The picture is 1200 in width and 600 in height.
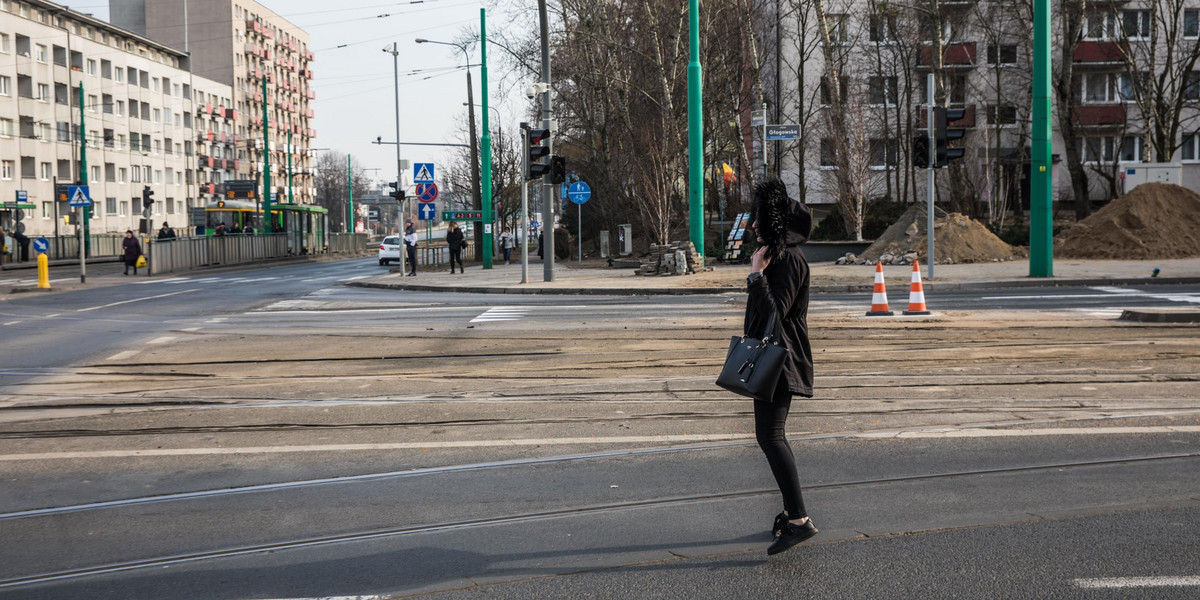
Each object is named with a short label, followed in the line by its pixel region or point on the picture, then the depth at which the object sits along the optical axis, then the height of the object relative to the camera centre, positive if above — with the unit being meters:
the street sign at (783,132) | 26.08 +2.64
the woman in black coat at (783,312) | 5.10 -0.28
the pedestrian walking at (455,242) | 36.12 +0.46
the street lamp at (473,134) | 44.94 +4.73
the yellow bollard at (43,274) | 30.09 -0.19
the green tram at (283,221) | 59.06 +2.17
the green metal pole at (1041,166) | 22.92 +1.54
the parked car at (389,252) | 55.49 +0.27
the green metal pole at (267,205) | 60.81 +2.97
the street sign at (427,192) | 34.50 +1.95
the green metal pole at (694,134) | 27.45 +2.83
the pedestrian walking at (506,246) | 45.29 +0.36
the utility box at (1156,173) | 35.91 +2.07
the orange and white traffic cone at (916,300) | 16.11 -0.78
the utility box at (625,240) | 41.88 +0.45
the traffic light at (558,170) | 26.34 +1.94
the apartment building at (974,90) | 41.50 +6.93
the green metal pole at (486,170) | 39.22 +2.96
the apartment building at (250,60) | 109.69 +20.99
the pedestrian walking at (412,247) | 35.75 +0.33
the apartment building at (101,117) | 70.88 +10.79
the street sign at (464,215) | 43.94 +1.62
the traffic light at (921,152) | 23.39 +1.89
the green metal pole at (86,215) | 55.22 +3.00
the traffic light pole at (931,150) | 23.17 +1.90
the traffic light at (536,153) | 26.16 +2.31
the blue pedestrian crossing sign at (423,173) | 34.28 +2.52
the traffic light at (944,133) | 23.33 +2.26
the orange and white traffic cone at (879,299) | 16.28 -0.76
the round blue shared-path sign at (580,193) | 37.56 +1.97
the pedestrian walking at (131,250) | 41.19 +0.52
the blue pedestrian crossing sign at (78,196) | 34.44 +2.10
